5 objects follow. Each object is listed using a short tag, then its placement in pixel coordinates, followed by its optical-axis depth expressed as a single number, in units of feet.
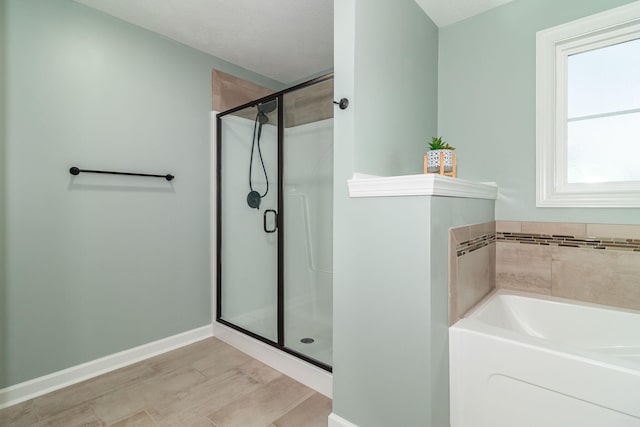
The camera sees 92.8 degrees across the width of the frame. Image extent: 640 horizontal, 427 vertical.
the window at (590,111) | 5.13
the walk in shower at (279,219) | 7.09
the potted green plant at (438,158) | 4.99
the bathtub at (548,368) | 3.33
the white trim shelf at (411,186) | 3.85
